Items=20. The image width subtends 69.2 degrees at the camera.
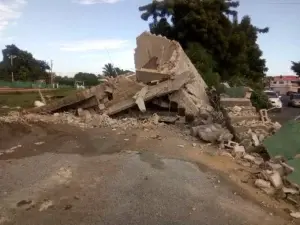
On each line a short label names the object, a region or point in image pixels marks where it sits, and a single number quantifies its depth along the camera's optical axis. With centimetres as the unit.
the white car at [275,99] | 1249
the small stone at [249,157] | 424
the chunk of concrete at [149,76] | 608
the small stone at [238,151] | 439
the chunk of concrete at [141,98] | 581
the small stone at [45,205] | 276
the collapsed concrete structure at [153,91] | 585
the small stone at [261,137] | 483
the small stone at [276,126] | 568
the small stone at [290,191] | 336
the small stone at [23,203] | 281
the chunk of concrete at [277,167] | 366
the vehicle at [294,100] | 1657
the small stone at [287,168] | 359
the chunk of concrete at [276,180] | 344
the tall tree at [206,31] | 1200
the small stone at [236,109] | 641
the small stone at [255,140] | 469
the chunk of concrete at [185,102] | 577
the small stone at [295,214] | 300
